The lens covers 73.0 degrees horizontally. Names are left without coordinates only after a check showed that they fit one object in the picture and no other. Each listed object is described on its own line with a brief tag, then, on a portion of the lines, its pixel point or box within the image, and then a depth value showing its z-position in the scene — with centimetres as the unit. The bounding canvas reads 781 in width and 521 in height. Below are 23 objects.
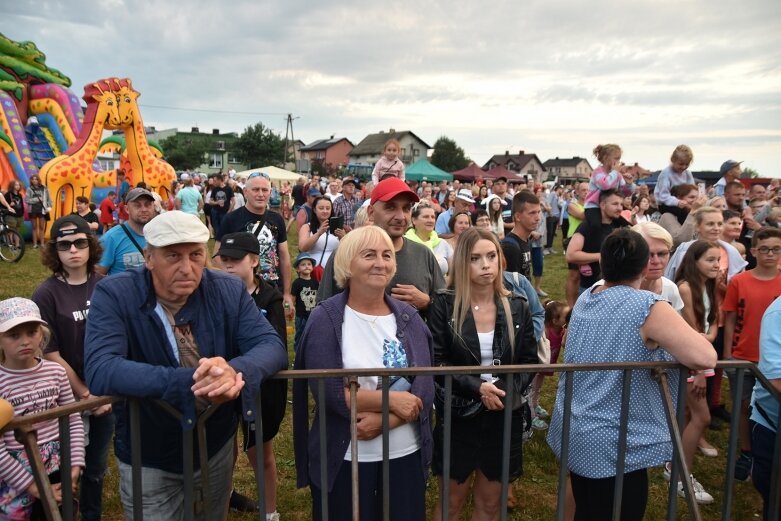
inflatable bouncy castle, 1429
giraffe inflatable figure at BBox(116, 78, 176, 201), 1555
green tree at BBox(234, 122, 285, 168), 6706
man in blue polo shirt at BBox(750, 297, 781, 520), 258
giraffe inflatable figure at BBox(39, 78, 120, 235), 1376
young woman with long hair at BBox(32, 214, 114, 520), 299
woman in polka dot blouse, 244
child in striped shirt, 241
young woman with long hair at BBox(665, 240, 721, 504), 377
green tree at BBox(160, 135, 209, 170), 6825
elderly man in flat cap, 190
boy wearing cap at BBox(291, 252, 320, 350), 492
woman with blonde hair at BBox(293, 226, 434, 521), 242
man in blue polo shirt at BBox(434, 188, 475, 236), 843
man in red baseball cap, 333
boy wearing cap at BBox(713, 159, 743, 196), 790
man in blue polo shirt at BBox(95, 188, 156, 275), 397
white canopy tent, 3637
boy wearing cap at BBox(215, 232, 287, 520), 315
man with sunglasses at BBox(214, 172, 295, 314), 509
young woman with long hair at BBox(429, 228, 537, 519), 279
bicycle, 1162
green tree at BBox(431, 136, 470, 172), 7481
